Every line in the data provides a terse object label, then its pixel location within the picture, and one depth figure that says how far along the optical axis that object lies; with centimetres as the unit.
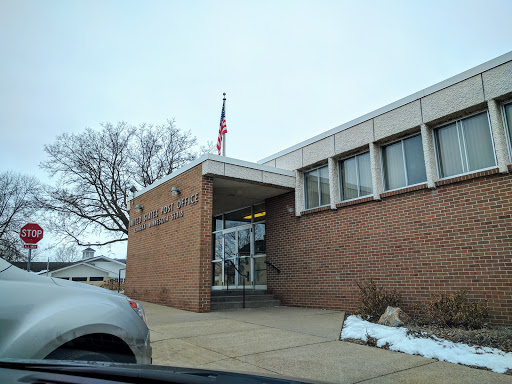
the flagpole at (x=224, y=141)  1296
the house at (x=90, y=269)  4194
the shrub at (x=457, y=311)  630
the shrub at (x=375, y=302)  784
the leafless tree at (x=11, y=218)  2944
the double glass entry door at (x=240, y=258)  1306
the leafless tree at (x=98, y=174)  2319
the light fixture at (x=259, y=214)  1325
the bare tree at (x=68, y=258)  6314
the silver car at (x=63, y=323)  209
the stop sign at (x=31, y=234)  1126
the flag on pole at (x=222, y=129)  1399
